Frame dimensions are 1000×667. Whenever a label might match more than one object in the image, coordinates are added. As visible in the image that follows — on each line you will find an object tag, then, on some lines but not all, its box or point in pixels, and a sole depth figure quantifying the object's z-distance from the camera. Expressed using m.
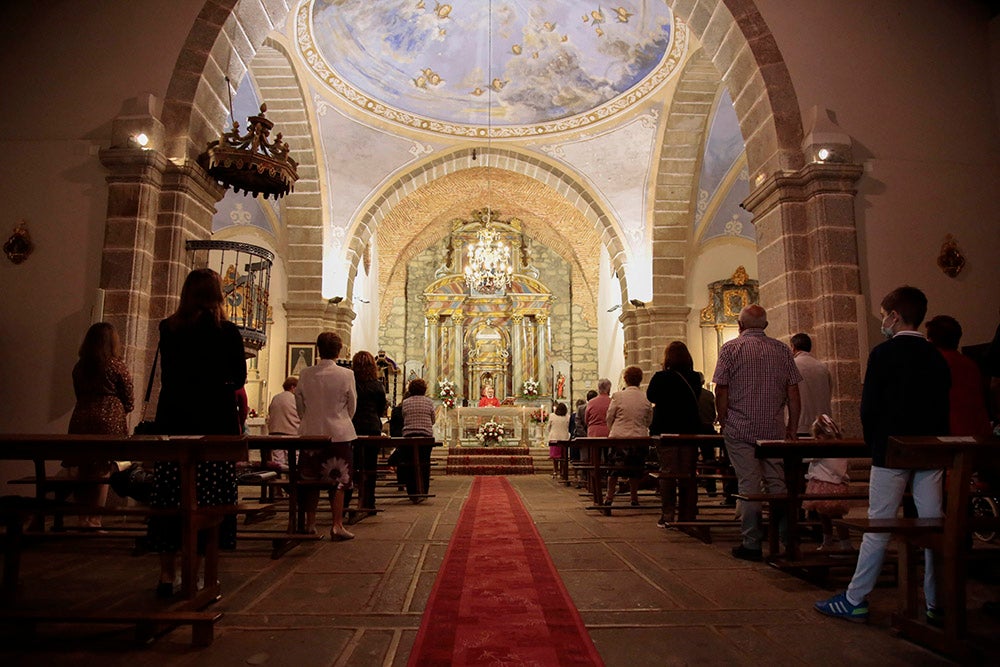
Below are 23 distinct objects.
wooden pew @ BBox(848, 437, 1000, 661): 2.23
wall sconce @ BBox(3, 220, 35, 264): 5.92
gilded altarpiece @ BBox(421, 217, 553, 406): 20.78
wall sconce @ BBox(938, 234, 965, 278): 6.23
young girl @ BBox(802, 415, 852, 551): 4.01
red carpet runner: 2.26
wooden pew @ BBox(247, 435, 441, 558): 4.23
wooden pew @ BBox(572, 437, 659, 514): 6.16
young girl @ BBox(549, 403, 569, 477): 11.63
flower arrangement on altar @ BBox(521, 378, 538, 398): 19.77
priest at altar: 18.25
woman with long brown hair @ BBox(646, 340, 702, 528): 5.45
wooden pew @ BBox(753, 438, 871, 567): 3.46
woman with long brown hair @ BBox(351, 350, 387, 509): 6.18
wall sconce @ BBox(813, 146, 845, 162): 6.19
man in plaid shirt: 3.96
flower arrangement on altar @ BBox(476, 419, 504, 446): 15.67
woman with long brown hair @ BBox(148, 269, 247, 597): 3.12
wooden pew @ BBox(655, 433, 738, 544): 4.78
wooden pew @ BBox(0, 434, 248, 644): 2.58
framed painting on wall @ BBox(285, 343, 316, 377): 12.78
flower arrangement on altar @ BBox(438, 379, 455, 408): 18.45
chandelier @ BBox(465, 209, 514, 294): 14.54
